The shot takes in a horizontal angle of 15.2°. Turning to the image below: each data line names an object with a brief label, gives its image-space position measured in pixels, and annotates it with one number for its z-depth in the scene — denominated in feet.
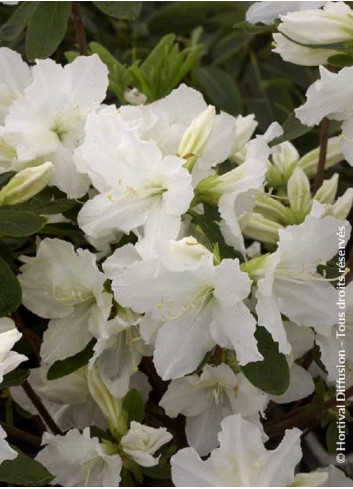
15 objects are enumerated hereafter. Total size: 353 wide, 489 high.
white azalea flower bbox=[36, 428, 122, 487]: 1.76
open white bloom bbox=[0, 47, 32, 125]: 1.83
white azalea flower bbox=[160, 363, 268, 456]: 1.76
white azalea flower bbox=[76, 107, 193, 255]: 1.67
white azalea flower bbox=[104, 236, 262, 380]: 1.58
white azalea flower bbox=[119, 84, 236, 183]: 1.71
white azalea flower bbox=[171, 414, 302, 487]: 1.63
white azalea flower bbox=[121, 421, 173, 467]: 1.72
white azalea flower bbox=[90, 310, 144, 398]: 1.78
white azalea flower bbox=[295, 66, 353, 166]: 1.64
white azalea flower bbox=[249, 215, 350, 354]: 1.60
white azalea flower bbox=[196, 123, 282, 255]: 1.67
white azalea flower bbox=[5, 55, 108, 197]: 1.76
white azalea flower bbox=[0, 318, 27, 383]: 1.51
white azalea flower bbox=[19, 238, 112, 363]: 1.75
